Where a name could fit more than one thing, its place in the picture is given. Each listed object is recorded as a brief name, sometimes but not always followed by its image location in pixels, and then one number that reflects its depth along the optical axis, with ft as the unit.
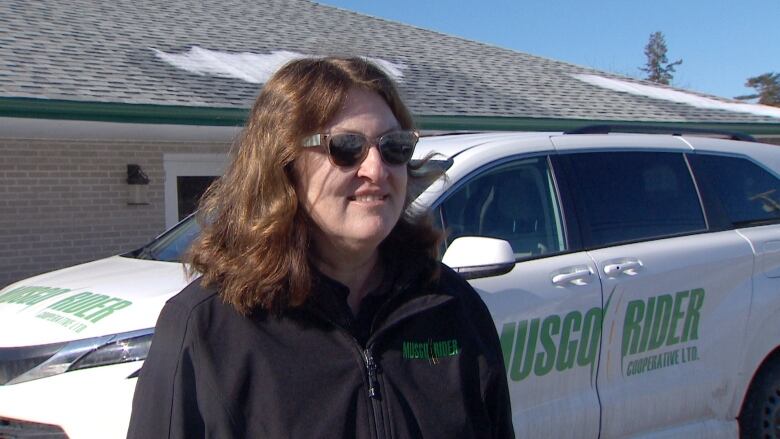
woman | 5.87
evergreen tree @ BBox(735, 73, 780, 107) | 120.06
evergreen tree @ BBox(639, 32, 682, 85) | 169.27
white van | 11.09
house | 27.58
